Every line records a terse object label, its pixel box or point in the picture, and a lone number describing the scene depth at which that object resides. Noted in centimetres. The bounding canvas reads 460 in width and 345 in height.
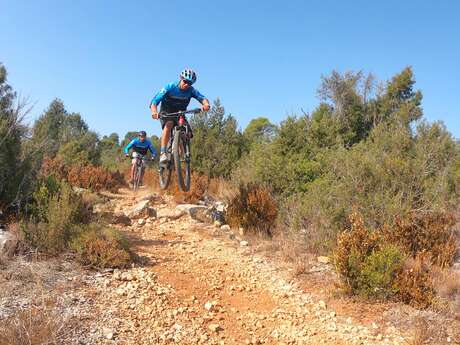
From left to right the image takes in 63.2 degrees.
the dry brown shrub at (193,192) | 1034
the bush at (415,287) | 484
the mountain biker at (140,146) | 1173
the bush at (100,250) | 537
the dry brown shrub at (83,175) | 1163
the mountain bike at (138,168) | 1175
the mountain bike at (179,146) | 704
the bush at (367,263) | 498
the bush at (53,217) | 546
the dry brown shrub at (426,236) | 623
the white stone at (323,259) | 637
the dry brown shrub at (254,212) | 834
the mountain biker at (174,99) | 683
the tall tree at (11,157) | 622
